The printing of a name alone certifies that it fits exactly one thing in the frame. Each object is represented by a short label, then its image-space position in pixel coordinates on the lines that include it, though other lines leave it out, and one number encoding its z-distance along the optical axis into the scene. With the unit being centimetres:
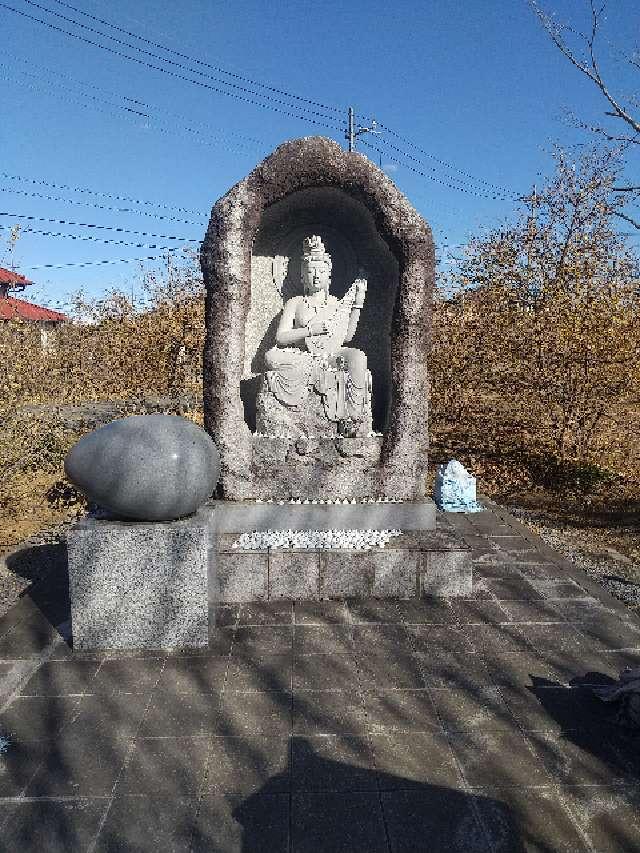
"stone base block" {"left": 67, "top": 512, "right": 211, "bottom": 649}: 305
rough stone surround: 414
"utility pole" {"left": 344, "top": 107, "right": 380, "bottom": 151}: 1503
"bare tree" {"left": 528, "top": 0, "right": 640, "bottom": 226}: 799
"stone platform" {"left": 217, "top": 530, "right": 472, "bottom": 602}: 370
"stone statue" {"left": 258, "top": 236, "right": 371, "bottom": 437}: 438
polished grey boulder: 295
